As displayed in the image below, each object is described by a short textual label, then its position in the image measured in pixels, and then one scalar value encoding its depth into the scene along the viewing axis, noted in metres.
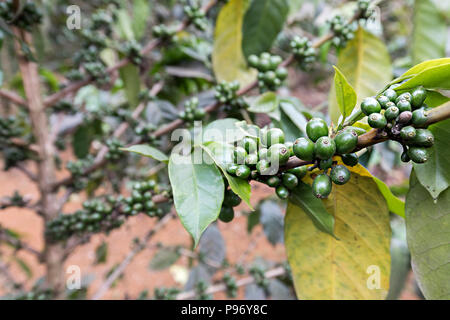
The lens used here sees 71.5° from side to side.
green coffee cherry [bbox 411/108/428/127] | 0.43
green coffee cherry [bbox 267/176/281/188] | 0.51
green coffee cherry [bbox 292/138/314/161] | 0.46
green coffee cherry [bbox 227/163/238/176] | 0.50
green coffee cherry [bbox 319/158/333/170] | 0.48
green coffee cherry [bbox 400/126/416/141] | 0.43
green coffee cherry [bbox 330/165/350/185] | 0.46
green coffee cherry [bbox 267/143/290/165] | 0.47
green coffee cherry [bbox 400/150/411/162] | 0.48
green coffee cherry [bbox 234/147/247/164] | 0.51
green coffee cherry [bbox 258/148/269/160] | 0.49
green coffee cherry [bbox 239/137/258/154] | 0.52
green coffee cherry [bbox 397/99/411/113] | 0.44
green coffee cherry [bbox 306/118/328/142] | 0.48
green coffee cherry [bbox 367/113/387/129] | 0.43
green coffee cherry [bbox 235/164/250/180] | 0.49
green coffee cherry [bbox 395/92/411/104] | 0.45
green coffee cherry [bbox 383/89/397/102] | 0.47
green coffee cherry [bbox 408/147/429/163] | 0.44
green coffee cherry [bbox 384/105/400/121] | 0.44
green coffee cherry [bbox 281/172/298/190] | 0.52
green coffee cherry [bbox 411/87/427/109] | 0.45
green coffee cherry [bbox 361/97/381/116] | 0.45
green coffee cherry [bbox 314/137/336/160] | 0.45
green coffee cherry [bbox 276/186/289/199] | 0.51
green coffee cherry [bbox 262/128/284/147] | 0.51
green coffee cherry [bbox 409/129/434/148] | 0.43
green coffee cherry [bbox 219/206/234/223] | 0.60
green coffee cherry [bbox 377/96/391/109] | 0.46
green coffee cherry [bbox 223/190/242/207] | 0.59
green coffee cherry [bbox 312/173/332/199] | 0.45
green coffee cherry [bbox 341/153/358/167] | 0.49
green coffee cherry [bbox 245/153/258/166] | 0.50
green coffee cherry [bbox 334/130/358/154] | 0.45
